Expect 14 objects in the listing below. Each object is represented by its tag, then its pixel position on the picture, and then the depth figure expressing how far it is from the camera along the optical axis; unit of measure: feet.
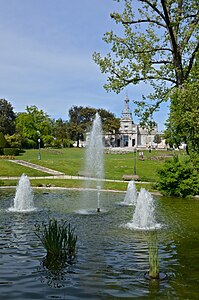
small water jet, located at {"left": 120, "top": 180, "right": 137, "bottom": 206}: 65.46
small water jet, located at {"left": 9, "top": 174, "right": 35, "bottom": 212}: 54.75
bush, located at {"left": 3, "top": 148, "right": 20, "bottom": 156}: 164.96
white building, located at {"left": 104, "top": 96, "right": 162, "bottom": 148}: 388.57
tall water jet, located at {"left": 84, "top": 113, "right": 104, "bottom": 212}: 65.10
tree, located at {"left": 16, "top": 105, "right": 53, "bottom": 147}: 268.00
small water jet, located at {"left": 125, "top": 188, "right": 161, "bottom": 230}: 43.27
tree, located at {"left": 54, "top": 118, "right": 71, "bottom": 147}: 284.43
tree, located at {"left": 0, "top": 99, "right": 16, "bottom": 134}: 272.31
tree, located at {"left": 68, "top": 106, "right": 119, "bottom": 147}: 332.14
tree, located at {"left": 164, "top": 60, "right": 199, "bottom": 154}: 32.89
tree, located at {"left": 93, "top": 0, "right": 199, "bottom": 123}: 36.35
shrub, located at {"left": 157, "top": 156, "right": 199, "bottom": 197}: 74.76
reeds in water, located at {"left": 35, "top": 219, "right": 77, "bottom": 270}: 26.27
